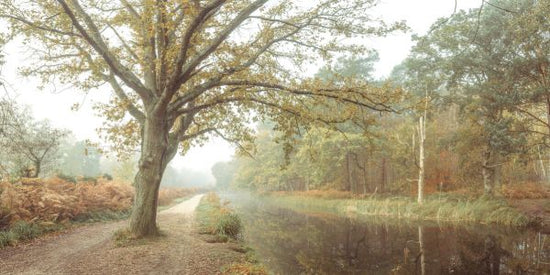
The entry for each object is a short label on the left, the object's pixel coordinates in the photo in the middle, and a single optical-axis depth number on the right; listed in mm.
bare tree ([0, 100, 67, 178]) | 19609
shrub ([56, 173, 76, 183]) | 18762
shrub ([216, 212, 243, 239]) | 13173
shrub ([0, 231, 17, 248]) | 9529
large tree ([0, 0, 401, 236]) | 9867
